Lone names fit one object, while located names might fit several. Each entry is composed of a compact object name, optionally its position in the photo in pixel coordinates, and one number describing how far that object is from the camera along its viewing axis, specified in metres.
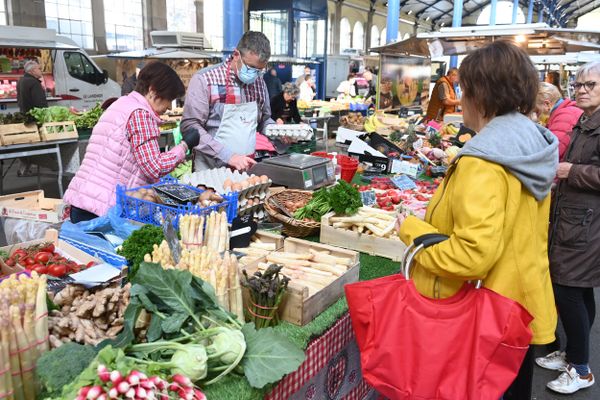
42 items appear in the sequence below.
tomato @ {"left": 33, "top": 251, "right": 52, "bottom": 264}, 2.46
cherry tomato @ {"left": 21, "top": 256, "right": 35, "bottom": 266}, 2.44
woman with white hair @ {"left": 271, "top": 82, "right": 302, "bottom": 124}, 9.12
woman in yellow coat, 1.71
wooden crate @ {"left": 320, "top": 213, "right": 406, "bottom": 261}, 2.89
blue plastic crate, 2.61
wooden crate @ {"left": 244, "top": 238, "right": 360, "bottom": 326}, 2.04
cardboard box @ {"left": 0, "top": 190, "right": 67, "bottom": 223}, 3.84
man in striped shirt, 3.84
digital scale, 3.65
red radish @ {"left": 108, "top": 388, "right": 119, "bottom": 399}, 1.25
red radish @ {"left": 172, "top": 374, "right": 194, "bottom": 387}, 1.41
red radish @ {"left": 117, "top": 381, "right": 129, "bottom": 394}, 1.26
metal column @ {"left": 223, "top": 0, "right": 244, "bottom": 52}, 8.74
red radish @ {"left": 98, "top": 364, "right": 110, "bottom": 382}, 1.29
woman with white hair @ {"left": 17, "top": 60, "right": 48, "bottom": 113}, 9.47
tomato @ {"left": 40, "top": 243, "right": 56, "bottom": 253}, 2.60
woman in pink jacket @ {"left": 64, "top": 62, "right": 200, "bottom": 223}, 2.97
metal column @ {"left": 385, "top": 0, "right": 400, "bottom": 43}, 13.70
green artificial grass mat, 1.58
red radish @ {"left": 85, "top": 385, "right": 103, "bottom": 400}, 1.25
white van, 10.07
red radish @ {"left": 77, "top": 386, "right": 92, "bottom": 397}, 1.27
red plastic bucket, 4.26
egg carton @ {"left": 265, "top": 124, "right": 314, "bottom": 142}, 4.51
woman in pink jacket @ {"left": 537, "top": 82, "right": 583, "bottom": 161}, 3.60
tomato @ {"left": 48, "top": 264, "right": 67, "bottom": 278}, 2.28
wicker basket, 3.04
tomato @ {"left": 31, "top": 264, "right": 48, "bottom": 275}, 2.29
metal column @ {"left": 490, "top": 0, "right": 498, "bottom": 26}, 24.04
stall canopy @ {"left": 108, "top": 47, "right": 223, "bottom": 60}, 12.90
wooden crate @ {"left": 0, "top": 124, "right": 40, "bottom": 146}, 6.73
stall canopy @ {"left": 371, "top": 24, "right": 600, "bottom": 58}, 6.85
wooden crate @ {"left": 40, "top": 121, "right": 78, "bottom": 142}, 7.22
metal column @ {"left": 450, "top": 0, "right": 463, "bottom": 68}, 19.41
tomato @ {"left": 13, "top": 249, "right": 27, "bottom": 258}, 2.53
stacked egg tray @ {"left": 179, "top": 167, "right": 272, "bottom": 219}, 3.13
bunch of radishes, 1.26
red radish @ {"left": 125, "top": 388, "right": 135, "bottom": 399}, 1.26
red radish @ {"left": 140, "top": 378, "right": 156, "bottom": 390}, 1.30
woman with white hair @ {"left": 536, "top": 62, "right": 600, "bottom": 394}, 2.91
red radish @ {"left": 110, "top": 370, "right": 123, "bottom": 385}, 1.28
